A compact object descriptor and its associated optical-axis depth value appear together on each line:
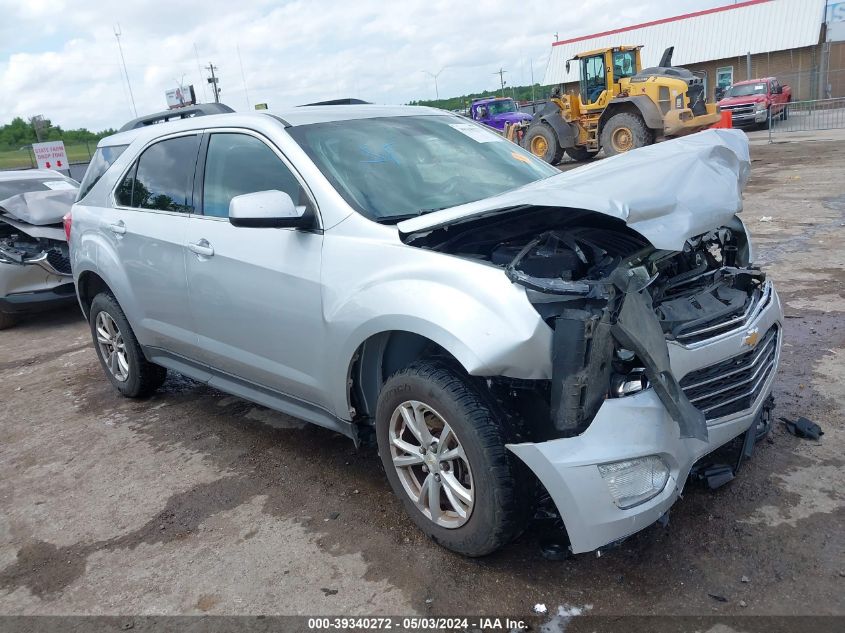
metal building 36.19
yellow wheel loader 17.08
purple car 24.47
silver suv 2.44
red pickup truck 25.41
